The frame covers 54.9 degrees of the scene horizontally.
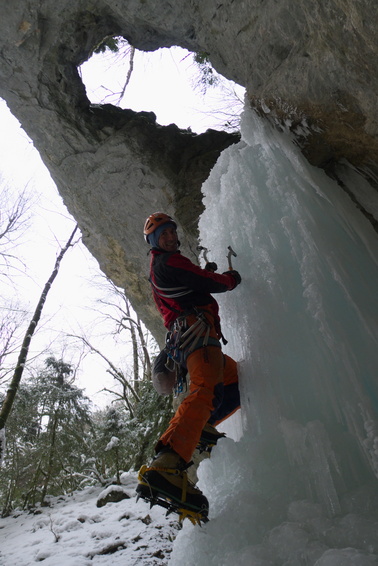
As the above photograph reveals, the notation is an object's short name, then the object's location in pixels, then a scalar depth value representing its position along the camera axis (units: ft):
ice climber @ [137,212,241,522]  5.35
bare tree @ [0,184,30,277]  32.83
